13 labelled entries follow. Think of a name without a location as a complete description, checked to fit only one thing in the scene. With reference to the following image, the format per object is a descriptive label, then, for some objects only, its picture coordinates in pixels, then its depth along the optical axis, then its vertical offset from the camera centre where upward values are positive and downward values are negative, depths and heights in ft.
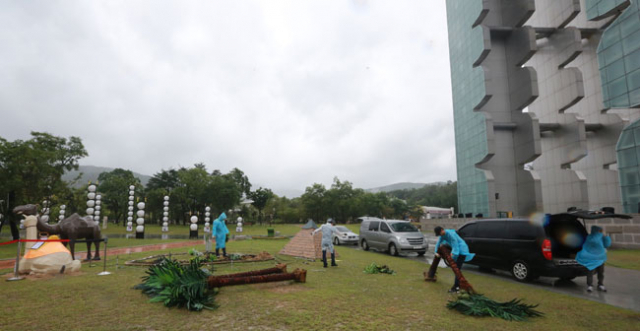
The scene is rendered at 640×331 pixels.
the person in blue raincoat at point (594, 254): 23.84 -4.27
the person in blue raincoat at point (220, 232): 40.32 -3.54
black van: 26.02 -4.14
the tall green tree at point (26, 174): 59.36 +6.76
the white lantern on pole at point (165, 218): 94.35 -3.80
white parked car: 64.39 -7.23
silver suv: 45.80 -5.44
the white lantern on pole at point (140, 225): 83.46 -5.18
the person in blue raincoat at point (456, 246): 24.68 -3.57
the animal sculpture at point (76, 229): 37.99 -2.71
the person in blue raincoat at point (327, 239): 35.27 -4.12
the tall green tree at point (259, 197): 168.86 +3.75
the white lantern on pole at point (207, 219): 73.51 -3.63
